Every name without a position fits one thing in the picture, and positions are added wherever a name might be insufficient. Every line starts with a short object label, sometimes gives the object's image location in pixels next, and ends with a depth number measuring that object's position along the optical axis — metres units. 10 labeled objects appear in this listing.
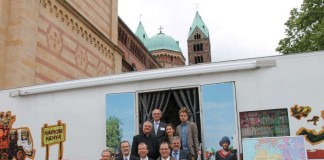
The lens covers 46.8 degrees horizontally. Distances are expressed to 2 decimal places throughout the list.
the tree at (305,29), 19.83
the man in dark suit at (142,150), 6.34
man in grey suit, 6.96
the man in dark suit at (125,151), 6.63
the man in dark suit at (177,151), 6.48
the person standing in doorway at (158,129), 7.21
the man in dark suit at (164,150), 6.19
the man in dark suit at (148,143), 6.95
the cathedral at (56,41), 13.93
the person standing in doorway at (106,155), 6.72
